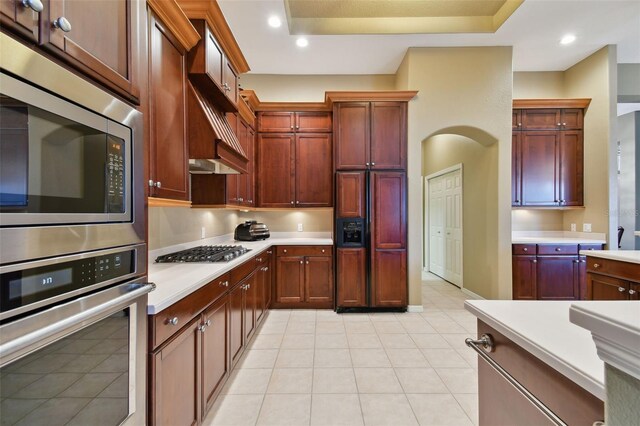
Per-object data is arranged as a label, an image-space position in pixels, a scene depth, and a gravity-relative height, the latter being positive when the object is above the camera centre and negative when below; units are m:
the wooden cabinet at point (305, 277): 3.90 -0.87
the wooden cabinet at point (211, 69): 2.15 +1.19
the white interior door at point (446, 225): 5.07 -0.23
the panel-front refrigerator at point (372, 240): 3.81 -0.35
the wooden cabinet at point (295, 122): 4.19 +1.37
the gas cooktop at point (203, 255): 2.21 -0.34
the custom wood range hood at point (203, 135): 2.13 +0.60
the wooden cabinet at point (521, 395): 0.65 -0.48
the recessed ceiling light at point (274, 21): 3.28 +2.28
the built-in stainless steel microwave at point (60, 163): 0.67 +0.15
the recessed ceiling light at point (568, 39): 3.70 +2.33
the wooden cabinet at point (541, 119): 4.23 +1.42
